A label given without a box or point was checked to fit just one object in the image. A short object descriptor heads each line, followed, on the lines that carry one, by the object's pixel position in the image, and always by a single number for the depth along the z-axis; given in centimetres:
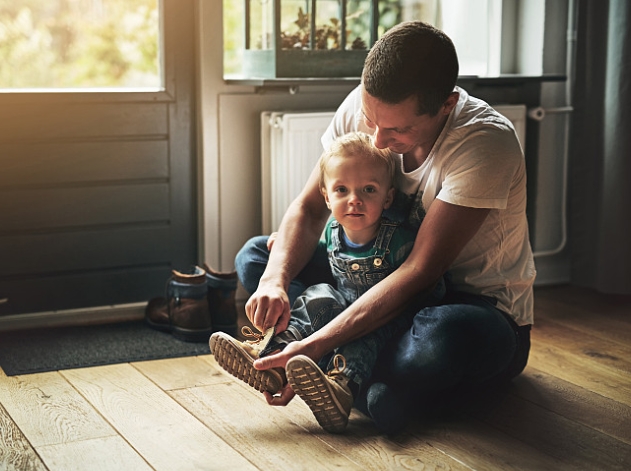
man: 184
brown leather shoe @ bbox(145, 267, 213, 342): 257
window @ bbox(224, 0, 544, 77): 313
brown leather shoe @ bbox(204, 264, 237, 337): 264
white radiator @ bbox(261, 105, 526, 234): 278
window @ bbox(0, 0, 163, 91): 257
